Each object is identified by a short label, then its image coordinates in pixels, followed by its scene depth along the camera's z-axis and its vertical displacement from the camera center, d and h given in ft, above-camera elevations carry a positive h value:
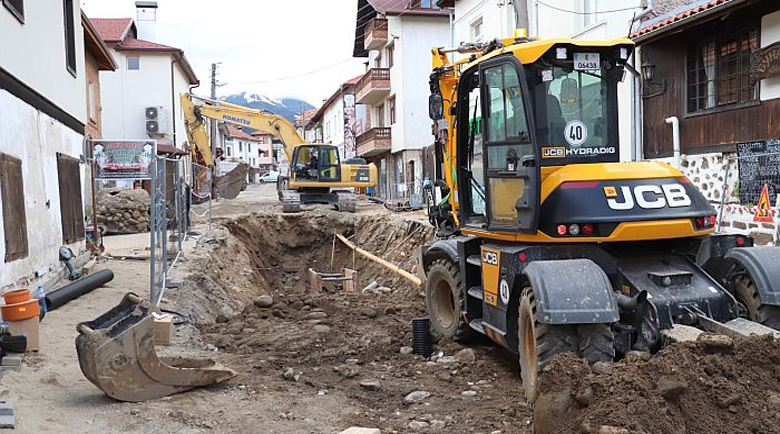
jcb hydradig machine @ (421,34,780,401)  17.58 -1.72
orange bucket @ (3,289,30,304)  21.13 -3.06
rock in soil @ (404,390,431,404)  19.94 -6.09
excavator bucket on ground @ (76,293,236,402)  17.54 -4.32
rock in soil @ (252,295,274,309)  40.81 -6.70
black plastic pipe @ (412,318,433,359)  25.95 -5.73
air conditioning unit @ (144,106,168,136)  113.19 +10.71
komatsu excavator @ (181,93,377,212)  83.10 +2.75
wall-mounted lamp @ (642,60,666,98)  45.21 +6.00
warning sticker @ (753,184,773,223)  35.35 -2.13
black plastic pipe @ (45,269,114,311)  29.19 -4.29
